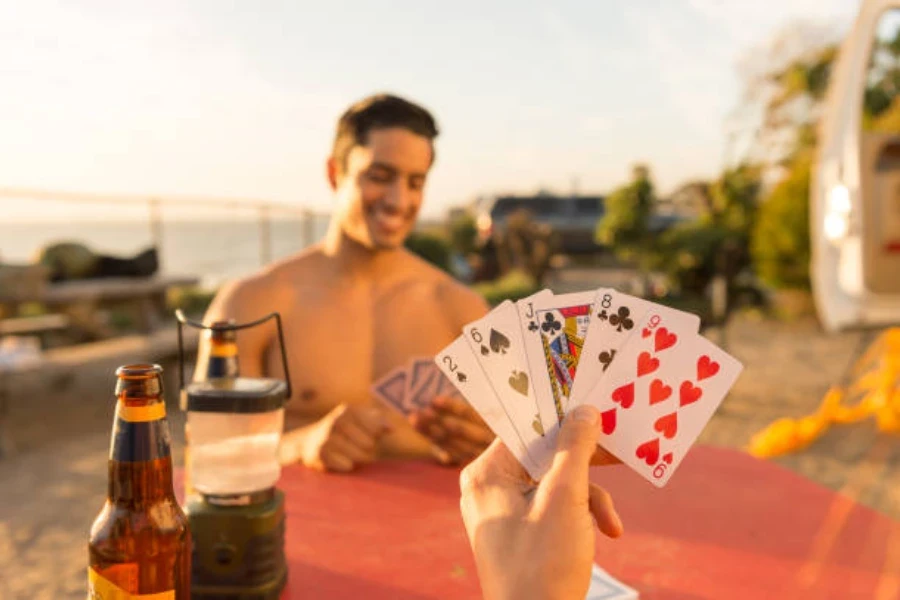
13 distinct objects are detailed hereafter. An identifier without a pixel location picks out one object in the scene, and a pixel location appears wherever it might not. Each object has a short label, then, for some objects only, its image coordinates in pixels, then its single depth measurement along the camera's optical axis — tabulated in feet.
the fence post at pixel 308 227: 40.24
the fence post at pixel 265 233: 35.89
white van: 16.56
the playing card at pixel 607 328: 2.82
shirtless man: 5.60
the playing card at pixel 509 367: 2.73
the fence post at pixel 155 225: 29.76
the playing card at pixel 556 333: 2.86
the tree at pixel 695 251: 33.83
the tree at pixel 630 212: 30.73
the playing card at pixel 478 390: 2.72
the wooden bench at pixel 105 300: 20.90
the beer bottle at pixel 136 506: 2.94
